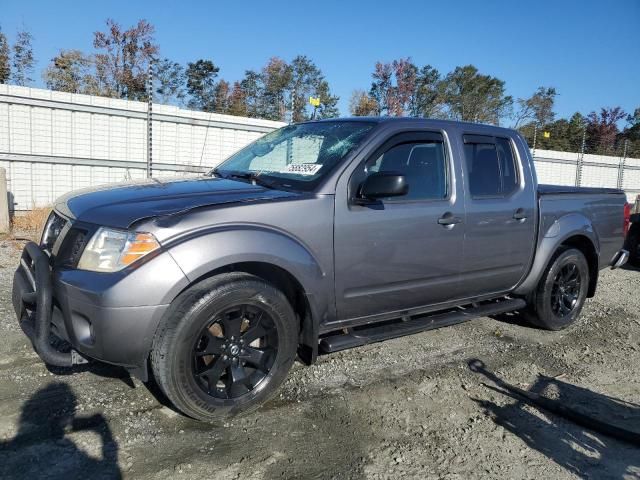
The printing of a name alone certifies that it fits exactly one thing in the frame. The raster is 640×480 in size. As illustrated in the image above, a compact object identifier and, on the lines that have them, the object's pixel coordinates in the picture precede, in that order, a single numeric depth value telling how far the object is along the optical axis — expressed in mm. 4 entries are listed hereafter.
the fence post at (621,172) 19912
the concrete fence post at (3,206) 7894
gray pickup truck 2682
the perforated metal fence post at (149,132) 9359
